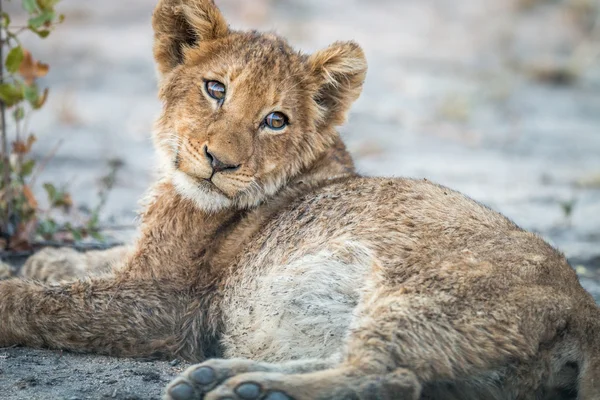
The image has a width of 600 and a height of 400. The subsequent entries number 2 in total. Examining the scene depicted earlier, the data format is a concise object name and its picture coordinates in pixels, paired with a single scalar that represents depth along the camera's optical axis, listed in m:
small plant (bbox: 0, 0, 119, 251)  10.41
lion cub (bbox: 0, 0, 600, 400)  7.17
